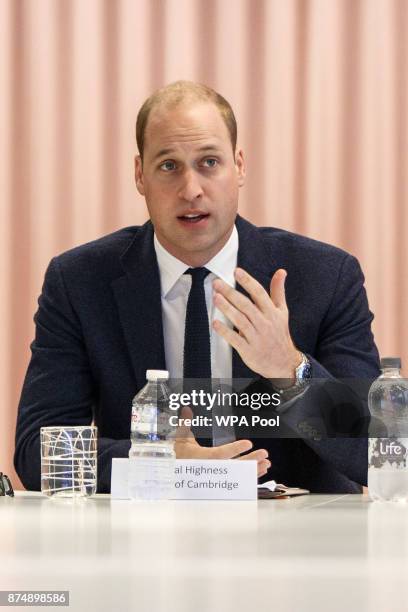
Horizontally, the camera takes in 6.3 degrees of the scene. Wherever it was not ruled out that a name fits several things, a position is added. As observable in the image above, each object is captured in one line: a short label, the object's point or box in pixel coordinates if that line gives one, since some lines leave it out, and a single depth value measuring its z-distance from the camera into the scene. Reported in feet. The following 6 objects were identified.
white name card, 17.14
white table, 13.20
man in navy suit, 18.60
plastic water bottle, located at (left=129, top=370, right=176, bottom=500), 17.08
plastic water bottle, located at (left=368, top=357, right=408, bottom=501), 17.25
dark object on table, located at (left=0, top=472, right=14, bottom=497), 17.52
